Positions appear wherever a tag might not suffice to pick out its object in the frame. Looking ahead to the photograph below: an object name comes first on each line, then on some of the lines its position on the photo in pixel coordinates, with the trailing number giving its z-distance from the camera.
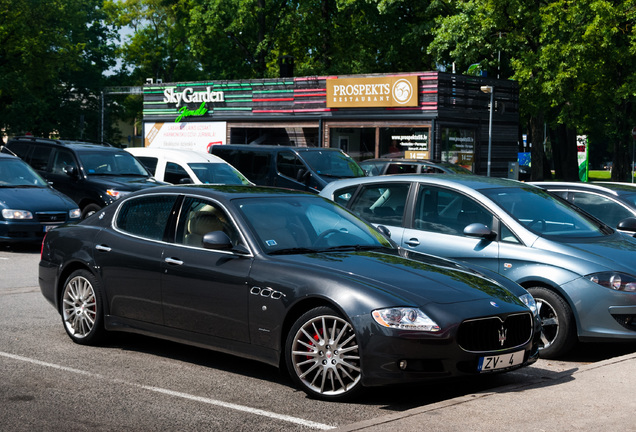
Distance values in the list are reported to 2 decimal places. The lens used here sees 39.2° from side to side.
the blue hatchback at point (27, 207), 15.28
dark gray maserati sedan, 5.73
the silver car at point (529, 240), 7.56
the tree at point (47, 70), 47.88
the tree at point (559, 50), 32.91
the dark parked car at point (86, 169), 17.52
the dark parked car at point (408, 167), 21.47
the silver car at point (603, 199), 10.48
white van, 19.20
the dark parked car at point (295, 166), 20.73
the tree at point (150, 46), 66.75
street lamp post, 28.85
